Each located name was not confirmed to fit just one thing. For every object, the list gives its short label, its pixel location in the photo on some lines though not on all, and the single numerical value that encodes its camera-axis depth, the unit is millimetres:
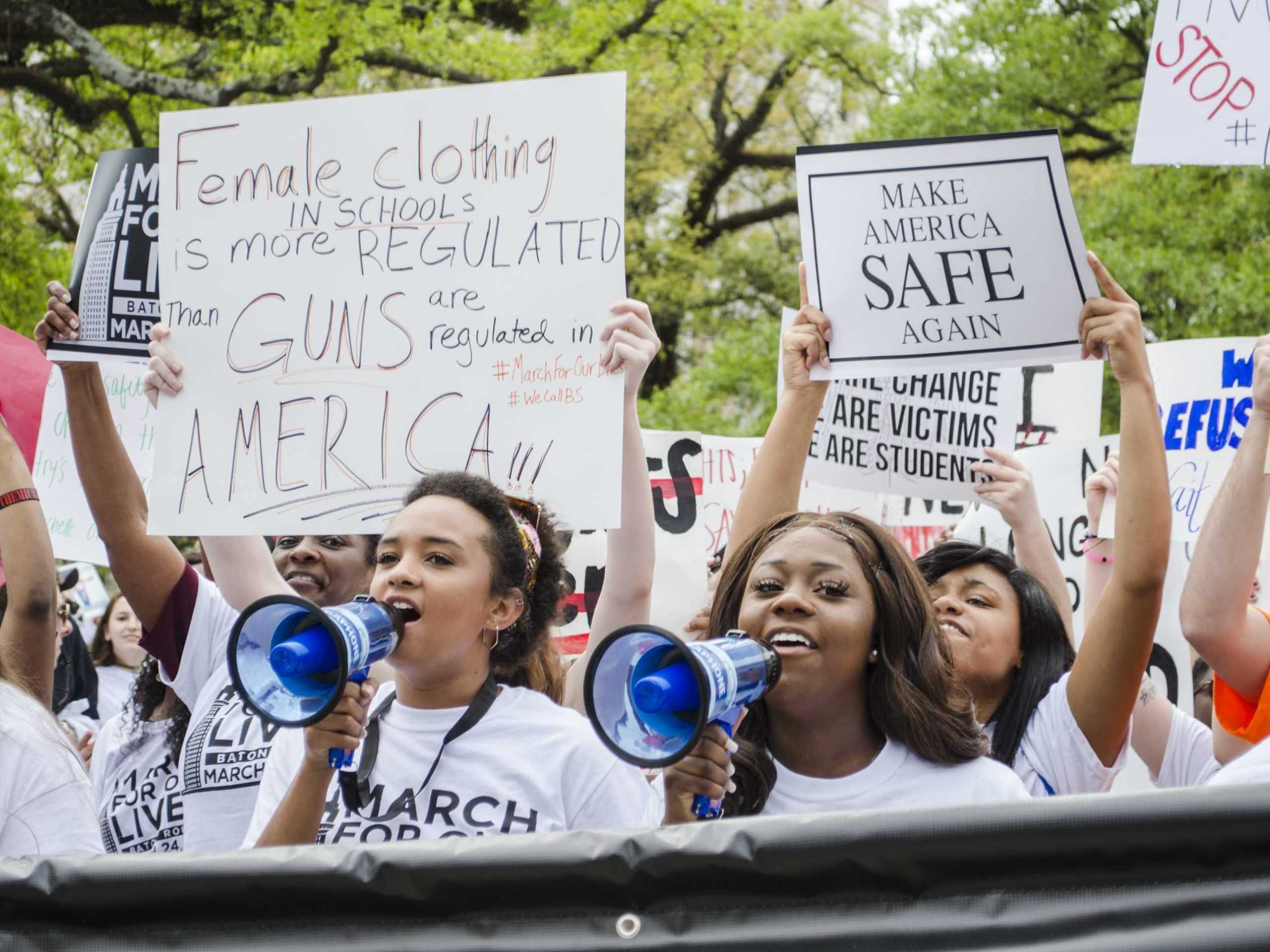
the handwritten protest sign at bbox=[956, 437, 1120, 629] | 4801
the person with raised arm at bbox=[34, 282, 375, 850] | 3039
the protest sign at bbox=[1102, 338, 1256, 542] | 4391
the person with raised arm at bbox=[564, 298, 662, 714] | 2889
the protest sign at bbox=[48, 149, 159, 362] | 3422
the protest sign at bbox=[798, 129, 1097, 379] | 3143
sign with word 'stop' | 3434
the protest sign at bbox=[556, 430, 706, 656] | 4574
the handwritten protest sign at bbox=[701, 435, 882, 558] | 5230
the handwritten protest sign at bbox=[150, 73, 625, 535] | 3084
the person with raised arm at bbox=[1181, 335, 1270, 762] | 2811
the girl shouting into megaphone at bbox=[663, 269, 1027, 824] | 2379
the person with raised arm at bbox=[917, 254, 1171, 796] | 2631
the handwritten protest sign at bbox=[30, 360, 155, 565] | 4738
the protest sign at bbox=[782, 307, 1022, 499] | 4434
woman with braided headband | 2367
